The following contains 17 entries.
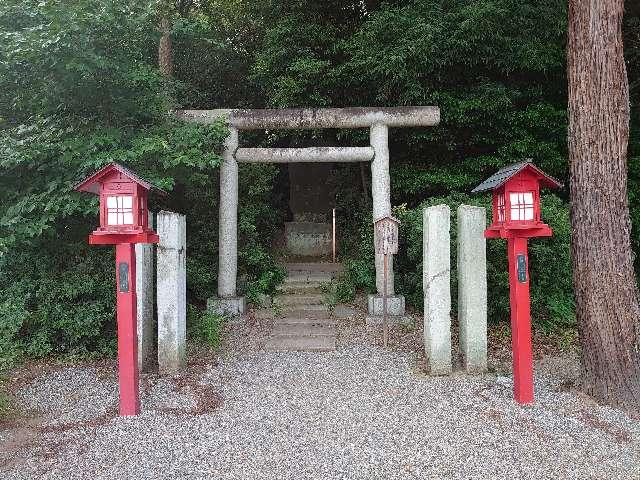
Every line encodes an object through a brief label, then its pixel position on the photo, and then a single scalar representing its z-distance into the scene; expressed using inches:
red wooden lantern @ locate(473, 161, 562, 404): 171.5
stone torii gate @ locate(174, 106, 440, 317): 285.3
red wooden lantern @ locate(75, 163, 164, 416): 165.0
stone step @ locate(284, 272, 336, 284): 340.8
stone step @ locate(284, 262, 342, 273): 375.2
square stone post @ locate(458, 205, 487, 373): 199.2
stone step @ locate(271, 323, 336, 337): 269.7
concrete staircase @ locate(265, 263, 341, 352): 258.5
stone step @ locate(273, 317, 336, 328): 282.7
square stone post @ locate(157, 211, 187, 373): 206.5
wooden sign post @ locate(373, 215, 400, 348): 251.1
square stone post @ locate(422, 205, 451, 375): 202.8
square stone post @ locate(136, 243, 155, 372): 204.8
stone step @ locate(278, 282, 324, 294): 324.2
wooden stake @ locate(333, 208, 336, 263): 417.8
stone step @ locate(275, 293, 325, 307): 309.6
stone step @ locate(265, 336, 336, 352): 252.1
